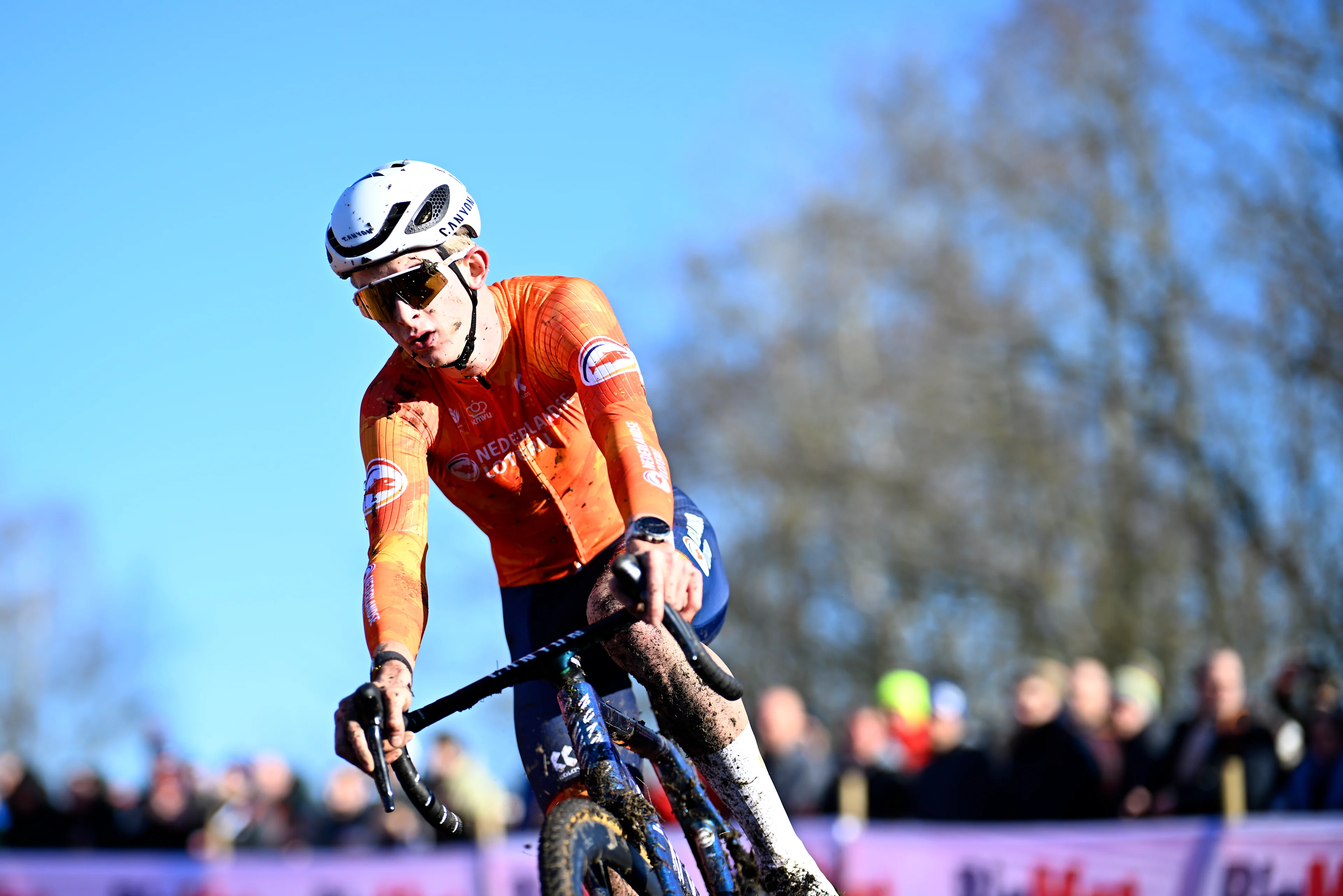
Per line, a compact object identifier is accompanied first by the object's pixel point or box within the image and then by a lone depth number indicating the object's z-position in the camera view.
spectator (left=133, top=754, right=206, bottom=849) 13.00
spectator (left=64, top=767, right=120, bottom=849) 13.80
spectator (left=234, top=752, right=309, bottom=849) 13.19
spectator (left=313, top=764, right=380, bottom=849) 12.36
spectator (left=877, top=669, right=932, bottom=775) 11.33
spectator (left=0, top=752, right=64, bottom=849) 14.23
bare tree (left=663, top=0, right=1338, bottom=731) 22.69
